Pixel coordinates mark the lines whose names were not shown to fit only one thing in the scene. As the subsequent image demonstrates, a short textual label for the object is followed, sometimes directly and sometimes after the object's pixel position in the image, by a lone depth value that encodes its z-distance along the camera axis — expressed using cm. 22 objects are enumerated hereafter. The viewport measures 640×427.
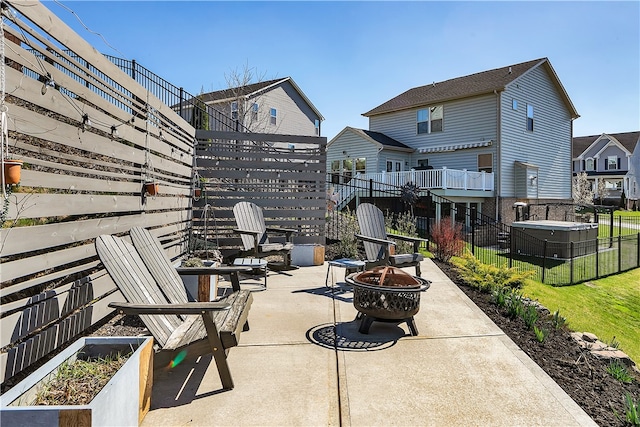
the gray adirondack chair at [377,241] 548
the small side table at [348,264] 527
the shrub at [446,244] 788
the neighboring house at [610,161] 3403
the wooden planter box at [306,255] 747
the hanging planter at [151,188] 439
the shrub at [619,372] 317
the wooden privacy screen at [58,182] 229
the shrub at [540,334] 366
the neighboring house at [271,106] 1752
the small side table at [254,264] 530
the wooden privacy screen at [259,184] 748
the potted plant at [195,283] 450
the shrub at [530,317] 404
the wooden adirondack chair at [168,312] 249
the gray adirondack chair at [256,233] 638
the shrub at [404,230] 772
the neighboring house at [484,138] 1705
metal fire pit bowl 368
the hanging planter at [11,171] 206
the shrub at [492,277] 526
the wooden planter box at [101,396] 160
